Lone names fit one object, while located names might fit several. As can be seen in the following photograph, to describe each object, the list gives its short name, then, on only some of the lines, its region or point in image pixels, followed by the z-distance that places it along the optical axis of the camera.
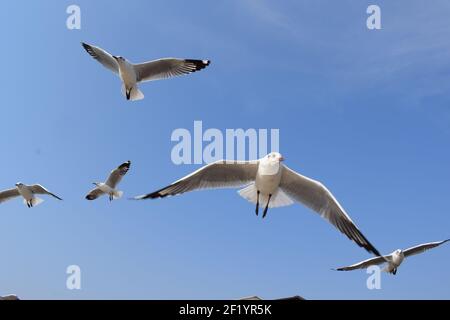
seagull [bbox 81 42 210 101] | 8.21
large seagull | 5.98
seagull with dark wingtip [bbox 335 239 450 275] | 9.19
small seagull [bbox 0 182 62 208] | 9.09
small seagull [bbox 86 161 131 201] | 8.47
